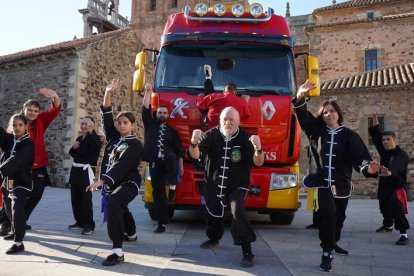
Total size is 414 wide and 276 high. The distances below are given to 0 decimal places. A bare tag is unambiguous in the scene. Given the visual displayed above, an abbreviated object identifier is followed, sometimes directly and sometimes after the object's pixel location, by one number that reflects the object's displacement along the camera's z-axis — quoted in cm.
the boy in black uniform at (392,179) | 563
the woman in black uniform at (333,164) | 406
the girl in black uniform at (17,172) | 434
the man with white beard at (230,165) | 412
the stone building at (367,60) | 1619
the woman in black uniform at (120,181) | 406
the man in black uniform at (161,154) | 555
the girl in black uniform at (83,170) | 559
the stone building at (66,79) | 1546
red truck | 559
